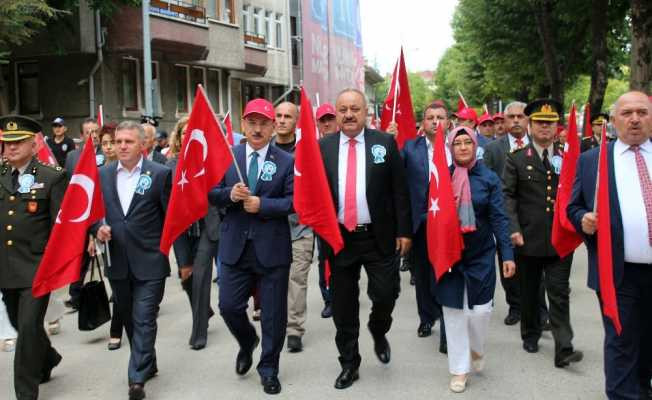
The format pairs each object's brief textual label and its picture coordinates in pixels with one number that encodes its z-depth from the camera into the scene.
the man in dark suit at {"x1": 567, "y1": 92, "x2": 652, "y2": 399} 4.69
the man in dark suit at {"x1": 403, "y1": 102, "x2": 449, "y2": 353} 6.74
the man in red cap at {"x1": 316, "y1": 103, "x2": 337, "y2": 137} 8.96
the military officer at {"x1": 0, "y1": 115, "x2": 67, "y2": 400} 5.56
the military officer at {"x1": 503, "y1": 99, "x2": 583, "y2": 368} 6.65
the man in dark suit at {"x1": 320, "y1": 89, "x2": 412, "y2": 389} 5.84
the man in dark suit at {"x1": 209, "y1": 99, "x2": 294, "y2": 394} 5.85
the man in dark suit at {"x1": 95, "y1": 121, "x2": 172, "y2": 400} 5.80
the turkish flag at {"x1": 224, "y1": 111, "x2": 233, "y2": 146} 8.87
